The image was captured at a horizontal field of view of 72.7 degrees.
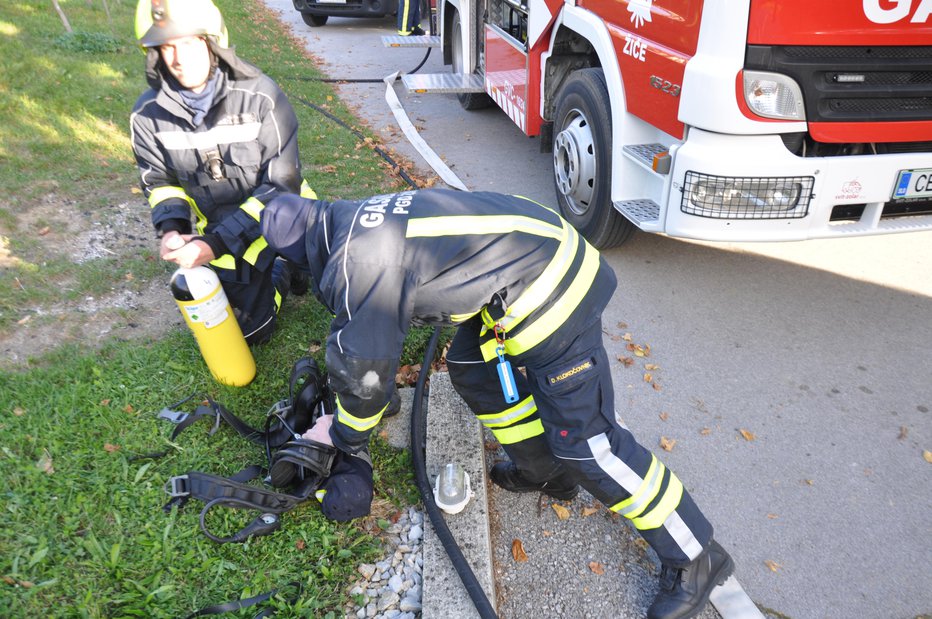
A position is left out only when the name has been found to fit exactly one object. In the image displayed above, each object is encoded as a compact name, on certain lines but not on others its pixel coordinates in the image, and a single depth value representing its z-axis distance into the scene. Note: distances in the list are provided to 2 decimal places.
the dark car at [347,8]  12.64
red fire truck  2.81
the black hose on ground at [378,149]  5.34
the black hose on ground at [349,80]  8.92
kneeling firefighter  2.94
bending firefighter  1.95
